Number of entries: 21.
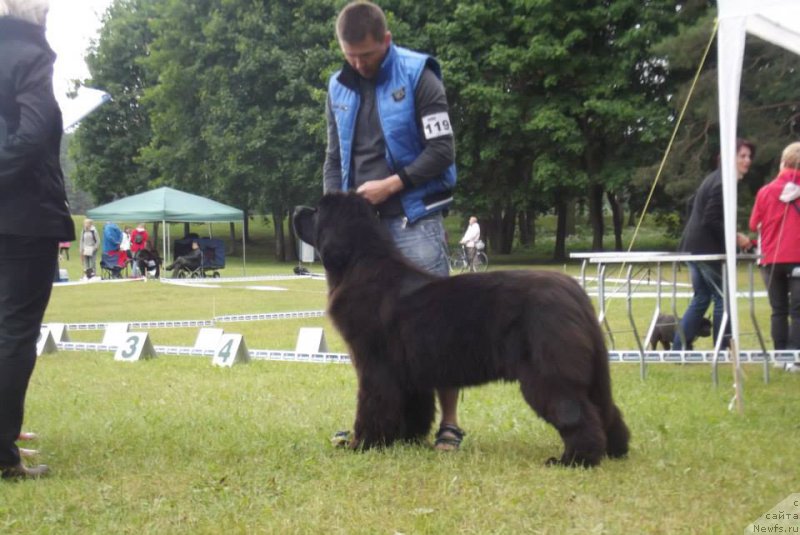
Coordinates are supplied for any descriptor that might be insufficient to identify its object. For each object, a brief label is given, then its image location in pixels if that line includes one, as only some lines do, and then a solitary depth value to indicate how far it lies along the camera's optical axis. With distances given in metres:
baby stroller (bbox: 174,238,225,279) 27.38
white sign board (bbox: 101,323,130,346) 9.30
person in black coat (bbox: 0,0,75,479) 3.69
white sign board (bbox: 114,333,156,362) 8.41
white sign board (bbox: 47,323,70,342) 9.90
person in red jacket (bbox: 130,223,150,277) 27.12
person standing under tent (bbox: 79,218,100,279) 26.45
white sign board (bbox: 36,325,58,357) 9.18
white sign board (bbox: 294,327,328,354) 8.37
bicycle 25.27
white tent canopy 5.17
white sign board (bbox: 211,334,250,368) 7.83
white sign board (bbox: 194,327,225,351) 8.71
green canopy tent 25.25
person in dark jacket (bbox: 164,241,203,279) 26.27
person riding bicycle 24.95
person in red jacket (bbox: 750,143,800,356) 7.43
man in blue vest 4.30
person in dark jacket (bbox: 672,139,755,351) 7.38
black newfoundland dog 3.77
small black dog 8.61
